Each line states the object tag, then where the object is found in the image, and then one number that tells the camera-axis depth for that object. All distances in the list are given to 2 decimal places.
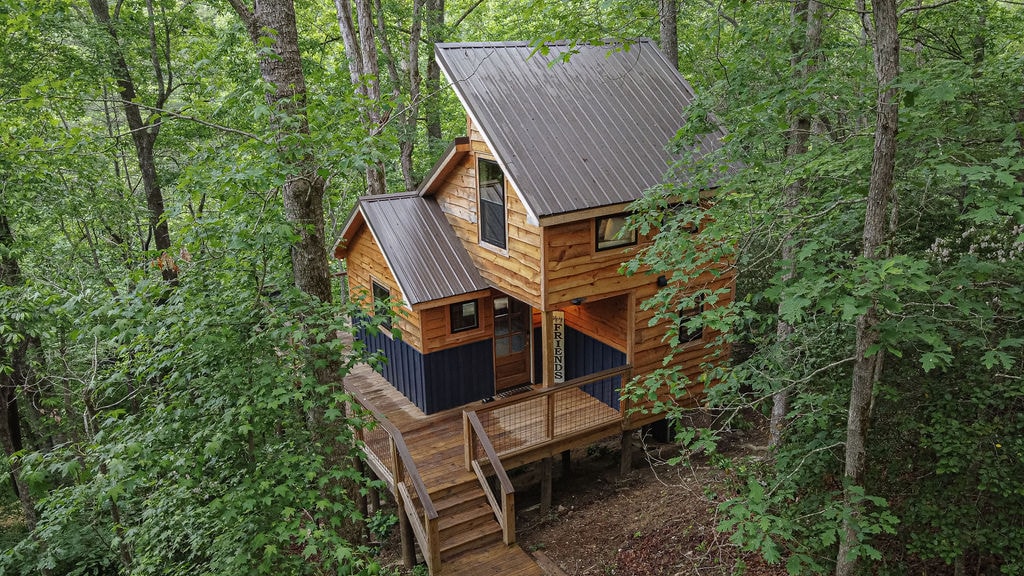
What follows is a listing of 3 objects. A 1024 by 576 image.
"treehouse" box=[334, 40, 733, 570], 9.69
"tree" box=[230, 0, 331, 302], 6.14
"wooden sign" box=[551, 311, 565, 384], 12.20
